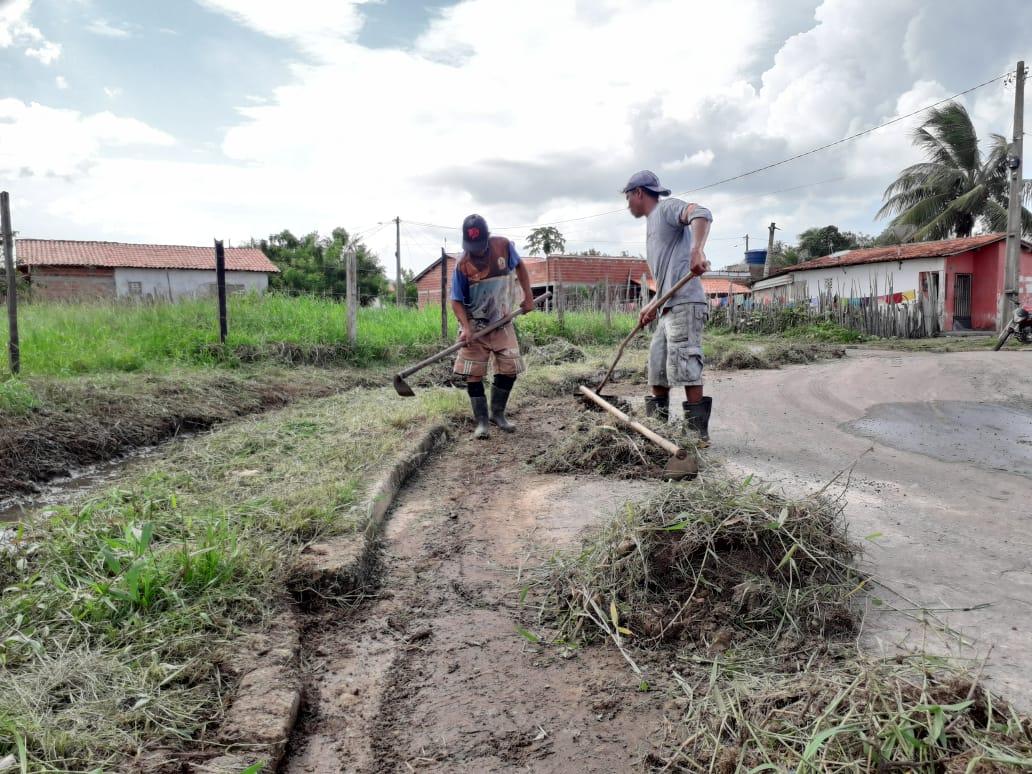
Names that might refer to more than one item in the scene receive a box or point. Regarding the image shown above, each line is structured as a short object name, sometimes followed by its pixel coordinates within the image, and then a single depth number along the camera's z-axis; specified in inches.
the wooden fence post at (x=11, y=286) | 247.1
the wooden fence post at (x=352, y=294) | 393.1
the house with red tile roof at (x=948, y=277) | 820.6
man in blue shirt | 209.6
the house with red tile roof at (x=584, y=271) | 1263.5
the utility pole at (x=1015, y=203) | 633.6
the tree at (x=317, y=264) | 1364.4
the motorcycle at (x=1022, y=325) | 520.1
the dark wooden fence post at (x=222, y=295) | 358.6
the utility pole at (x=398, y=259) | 1220.5
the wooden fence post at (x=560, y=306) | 570.8
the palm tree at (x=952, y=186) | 991.6
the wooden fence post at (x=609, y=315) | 598.8
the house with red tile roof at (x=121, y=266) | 1131.3
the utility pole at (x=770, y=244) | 1369.8
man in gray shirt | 177.6
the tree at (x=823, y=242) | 1684.3
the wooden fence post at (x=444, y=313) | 452.4
